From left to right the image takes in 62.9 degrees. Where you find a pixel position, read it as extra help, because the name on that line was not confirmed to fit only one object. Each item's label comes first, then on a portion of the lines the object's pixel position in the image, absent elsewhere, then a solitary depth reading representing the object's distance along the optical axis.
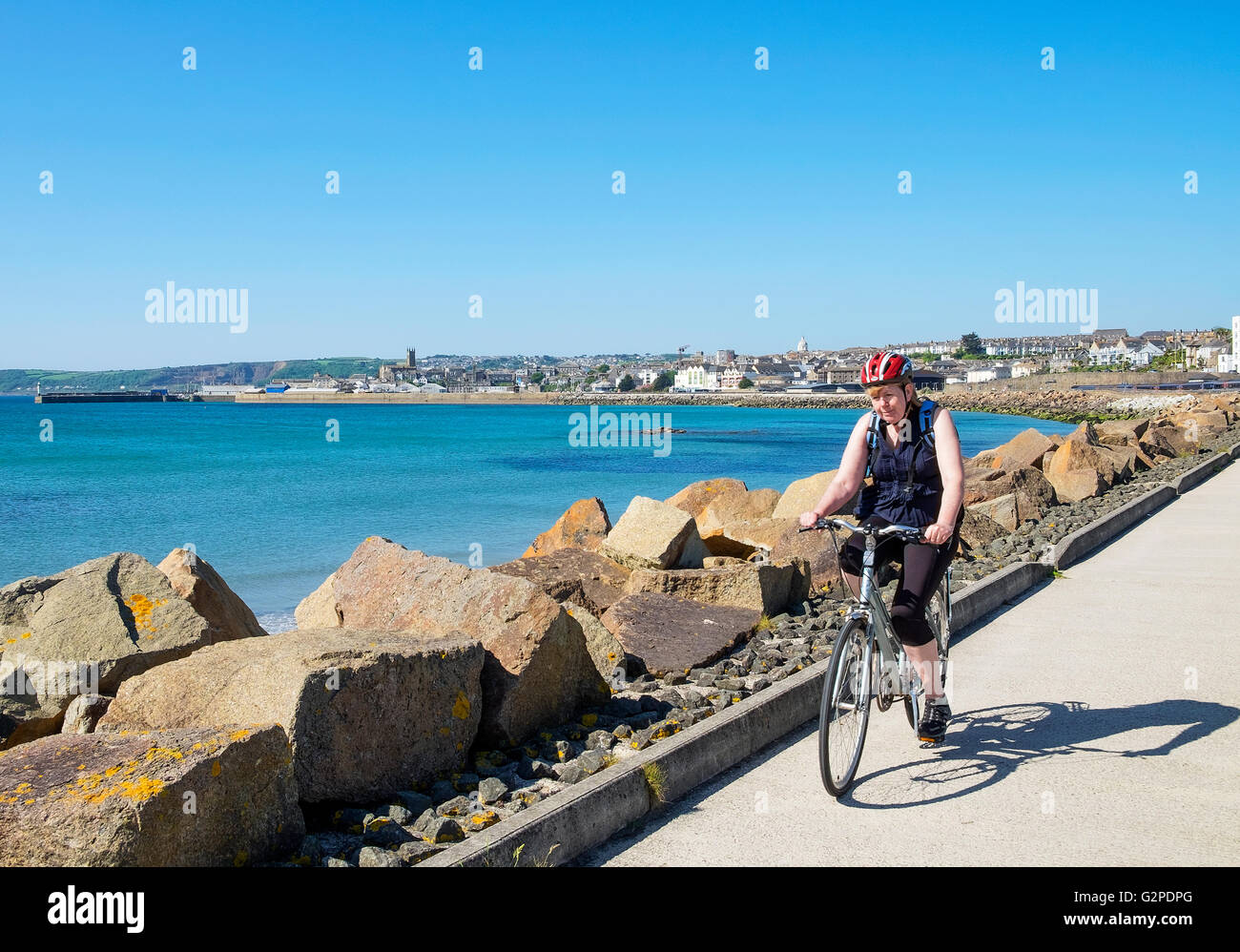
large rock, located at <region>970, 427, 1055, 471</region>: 19.16
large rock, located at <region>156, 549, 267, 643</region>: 7.21
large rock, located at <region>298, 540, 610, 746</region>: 5.45
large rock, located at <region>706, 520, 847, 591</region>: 9.98
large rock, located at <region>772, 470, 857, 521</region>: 13.67
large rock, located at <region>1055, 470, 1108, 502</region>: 15.84
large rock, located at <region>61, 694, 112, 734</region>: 5.18
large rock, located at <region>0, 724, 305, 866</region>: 3.36
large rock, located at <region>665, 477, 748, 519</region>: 15.55
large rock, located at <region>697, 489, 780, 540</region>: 14.94
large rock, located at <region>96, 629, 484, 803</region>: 4.41
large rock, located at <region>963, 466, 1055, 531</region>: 13.55
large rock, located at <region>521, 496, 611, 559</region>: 12.59
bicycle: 4.57
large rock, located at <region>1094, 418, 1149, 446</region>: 24.56
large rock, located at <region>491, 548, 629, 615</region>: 8.84
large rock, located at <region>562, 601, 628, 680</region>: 6.69
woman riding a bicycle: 4.86
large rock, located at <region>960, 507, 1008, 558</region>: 11.84
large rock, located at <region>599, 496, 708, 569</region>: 9.20
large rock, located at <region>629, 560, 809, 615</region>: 8.39
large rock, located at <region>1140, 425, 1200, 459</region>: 24.48
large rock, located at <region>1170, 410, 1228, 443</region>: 31.13
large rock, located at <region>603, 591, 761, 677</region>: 7.02
